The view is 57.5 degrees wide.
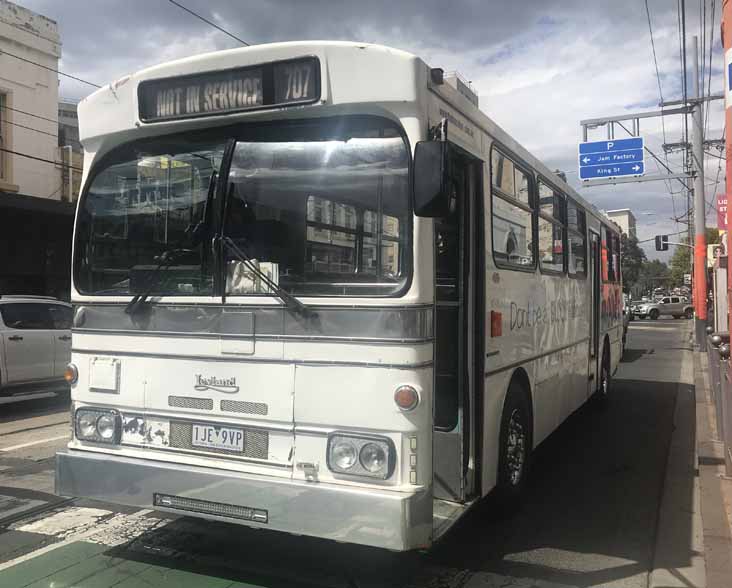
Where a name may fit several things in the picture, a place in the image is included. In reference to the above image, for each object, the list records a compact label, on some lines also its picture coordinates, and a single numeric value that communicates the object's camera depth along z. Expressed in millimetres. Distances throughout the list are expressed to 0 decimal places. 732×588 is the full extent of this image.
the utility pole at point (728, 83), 5406
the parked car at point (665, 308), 50062
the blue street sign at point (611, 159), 22719
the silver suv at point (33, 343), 10281
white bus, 3604
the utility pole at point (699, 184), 23125
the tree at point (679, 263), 77462
